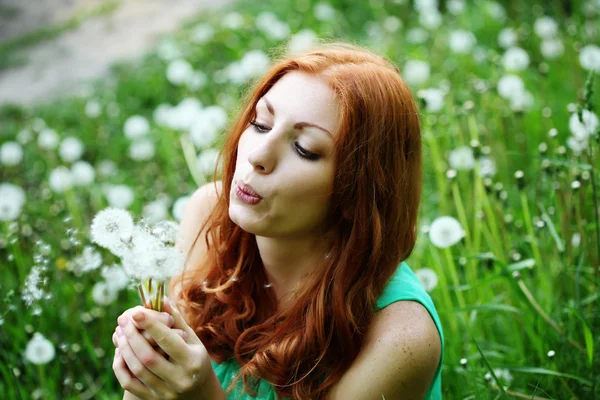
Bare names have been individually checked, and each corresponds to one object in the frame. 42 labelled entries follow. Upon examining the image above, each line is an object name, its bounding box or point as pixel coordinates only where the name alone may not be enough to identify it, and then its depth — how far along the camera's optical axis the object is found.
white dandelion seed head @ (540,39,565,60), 3.19
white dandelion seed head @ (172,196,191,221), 2.20
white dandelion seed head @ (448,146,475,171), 2.37
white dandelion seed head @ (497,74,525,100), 2.47
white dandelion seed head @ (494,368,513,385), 1.78
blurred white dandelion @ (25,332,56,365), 1.78
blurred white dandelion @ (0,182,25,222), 2.10
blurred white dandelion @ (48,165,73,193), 2.60
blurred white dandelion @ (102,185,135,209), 2.59
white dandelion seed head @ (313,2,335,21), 4.39
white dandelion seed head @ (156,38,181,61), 3.98
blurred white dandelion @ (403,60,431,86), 2.92
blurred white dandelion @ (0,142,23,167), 2.87
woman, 1.24
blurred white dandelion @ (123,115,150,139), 2.96
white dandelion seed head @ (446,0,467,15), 3.98
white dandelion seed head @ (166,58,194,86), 3.19
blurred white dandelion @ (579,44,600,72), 2.68
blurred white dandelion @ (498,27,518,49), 3.16
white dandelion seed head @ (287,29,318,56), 3.18
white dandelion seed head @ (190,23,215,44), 4.12
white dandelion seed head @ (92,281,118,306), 2.07
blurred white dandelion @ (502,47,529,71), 2.82
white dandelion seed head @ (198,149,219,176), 2.30
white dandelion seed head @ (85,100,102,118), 3.70
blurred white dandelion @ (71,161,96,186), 2.72
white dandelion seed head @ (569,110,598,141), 1.71
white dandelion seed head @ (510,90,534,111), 2.37
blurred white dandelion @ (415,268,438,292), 1.95
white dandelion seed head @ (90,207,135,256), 1.10
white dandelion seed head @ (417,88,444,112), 2.13
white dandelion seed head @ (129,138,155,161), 3.04
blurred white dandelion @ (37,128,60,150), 3.00
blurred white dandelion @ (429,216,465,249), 1.78
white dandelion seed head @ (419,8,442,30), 3.57
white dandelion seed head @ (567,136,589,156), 1.79
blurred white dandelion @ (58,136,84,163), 2.90
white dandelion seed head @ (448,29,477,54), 3.38
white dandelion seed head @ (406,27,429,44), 3.90
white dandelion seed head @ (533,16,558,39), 3.21
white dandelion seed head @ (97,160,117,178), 3.20
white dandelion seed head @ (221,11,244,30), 4.28
